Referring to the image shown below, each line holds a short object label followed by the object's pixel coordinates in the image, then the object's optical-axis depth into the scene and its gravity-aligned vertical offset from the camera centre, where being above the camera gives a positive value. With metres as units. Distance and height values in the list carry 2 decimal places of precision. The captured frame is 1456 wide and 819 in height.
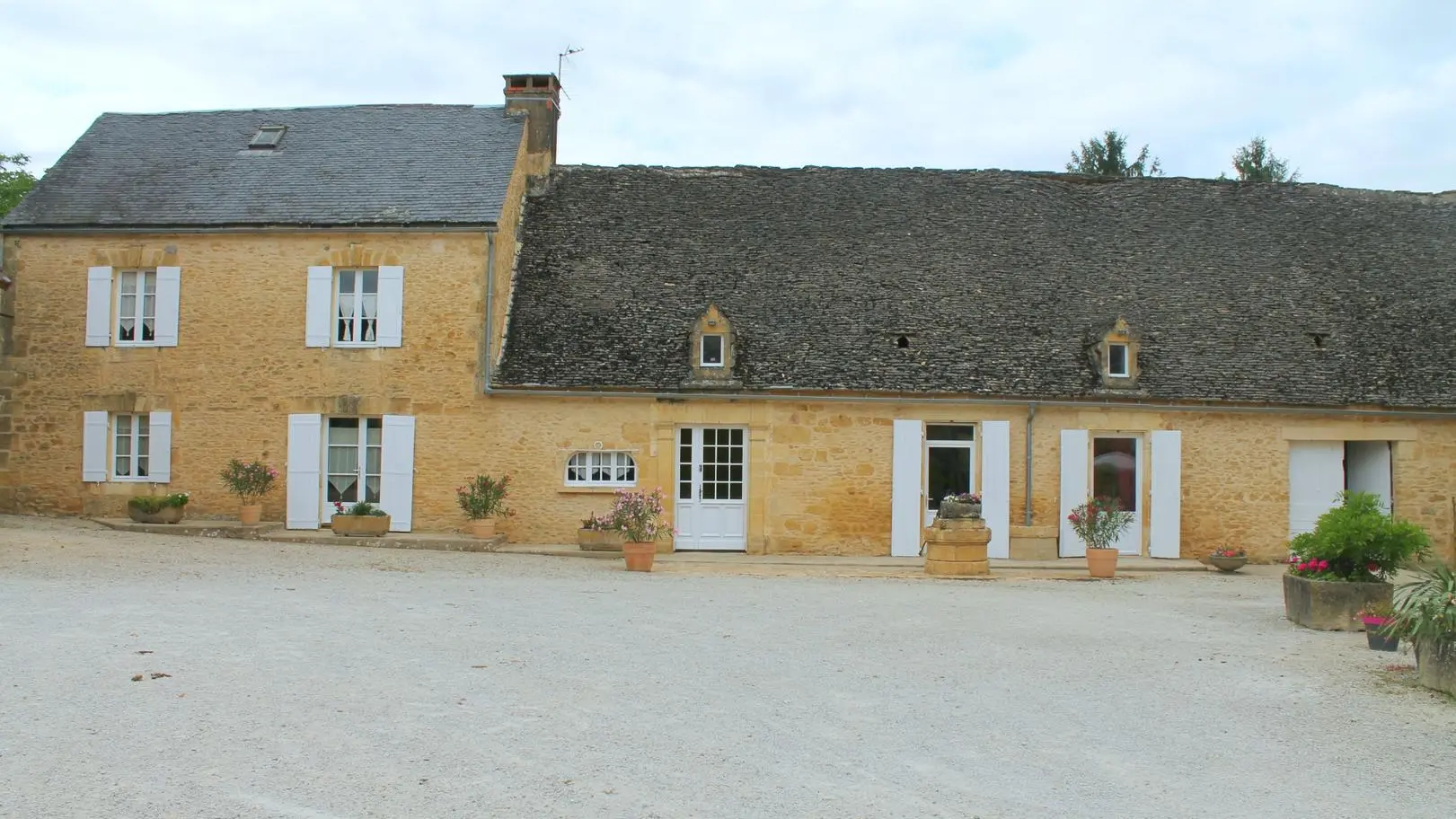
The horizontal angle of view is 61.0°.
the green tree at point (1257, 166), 34.47 +8.72
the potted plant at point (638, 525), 14.09 -0.68
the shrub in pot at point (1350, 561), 10.26 -0.73
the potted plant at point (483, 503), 16.17 -0.51
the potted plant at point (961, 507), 14.51 -0.44
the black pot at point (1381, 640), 9.19 -1.24
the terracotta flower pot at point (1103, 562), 14.84 -1.09
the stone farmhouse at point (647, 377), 16.88 +1.24
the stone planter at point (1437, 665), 7.68 -1.19
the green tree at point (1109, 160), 34.41 +8.75
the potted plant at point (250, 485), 16.59 -0.32
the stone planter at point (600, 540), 16.09 -0.98
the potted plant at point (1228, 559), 15.92 -1.11
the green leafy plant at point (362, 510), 16.50 -0.65
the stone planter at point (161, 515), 16.58 -0.75
